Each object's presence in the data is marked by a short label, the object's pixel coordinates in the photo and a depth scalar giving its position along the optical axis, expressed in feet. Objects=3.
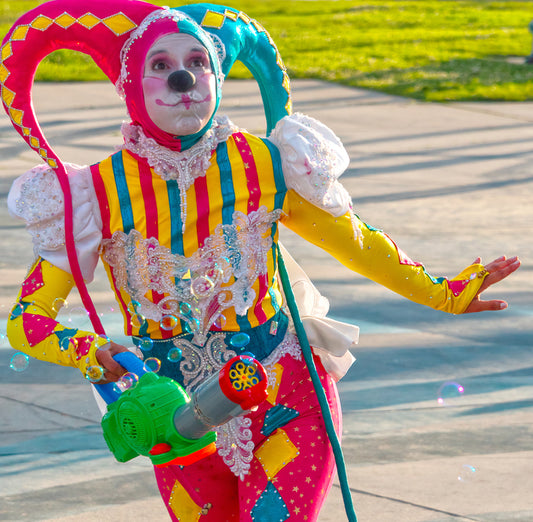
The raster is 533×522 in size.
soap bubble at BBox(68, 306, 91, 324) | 20.11
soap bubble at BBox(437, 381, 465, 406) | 33.22
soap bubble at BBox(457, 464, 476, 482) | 29.01
